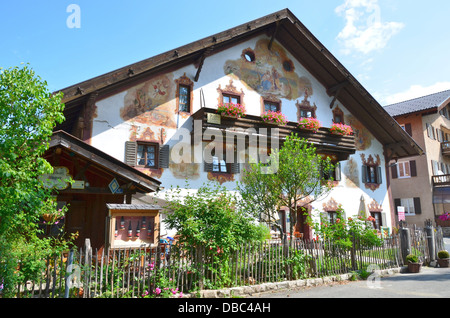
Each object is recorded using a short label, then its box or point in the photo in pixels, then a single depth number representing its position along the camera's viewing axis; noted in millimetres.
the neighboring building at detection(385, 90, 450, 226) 29016
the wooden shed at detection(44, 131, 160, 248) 9070
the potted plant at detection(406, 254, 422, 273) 12062
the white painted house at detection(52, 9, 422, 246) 13805
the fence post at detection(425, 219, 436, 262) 13867
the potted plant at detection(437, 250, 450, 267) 13344
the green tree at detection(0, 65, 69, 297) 6285
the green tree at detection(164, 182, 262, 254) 8195
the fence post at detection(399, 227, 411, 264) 12773
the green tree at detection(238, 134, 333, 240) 10617
